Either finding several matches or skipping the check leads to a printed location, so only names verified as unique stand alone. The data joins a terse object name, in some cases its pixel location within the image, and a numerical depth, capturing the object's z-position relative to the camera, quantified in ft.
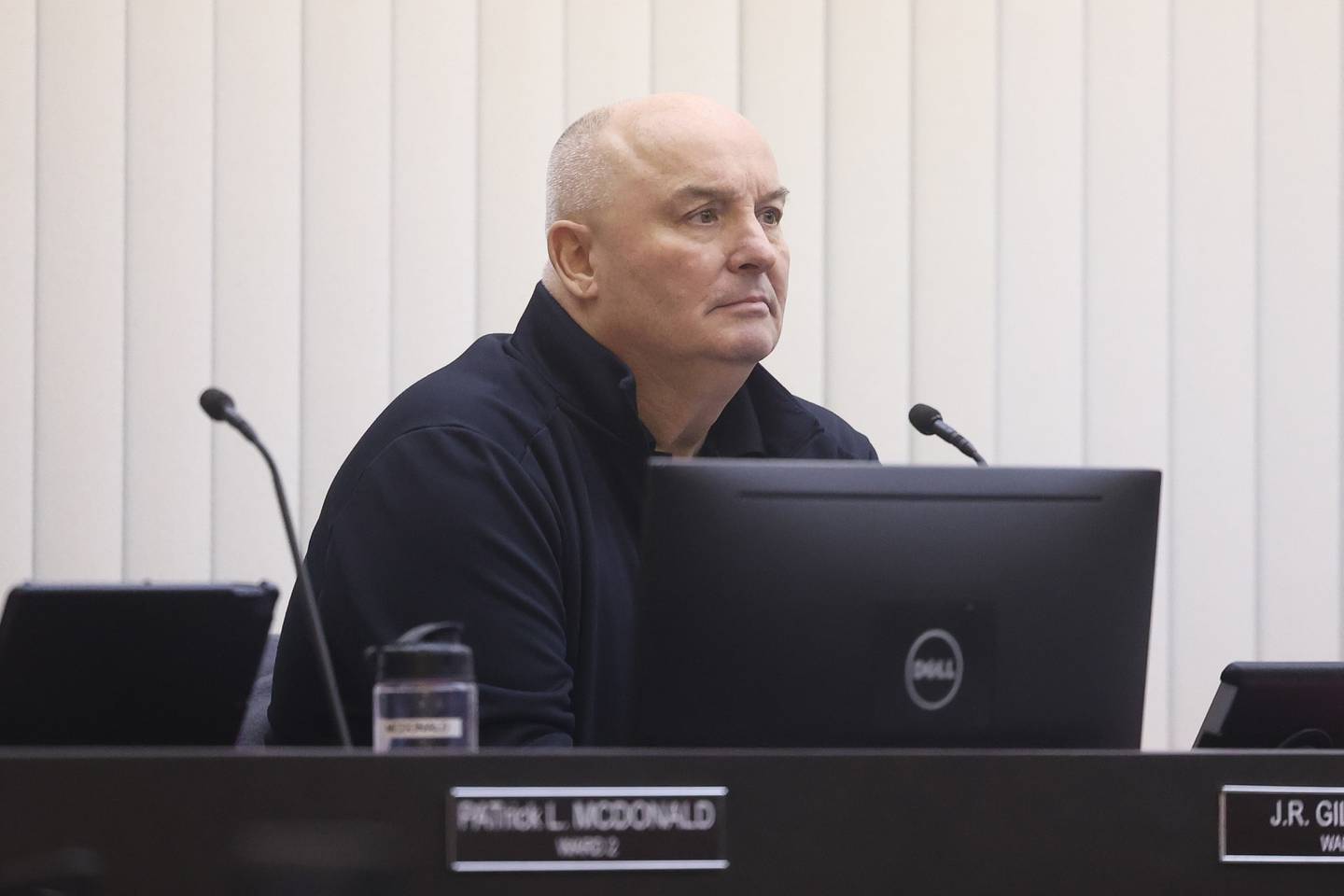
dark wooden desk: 19.28
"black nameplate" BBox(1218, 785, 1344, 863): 19.69
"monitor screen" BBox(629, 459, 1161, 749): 20.24
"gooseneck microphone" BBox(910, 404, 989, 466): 21.98
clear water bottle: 19.98
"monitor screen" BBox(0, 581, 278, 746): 20.18
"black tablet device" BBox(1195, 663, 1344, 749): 20.72
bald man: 22.16
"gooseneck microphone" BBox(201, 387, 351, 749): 20.55
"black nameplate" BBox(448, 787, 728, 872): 19.37
